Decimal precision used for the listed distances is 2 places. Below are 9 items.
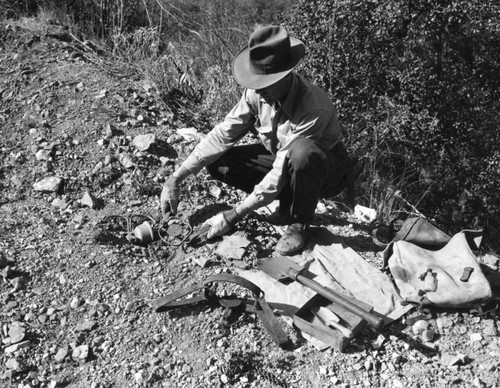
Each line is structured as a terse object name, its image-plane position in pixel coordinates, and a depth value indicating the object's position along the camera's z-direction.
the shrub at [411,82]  4.57
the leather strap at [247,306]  2.74
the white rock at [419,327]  2.82
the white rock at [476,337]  2.79
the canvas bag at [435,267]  2.85
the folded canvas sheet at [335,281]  2.92
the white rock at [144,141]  4.13
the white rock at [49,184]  3.84
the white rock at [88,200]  3.73
